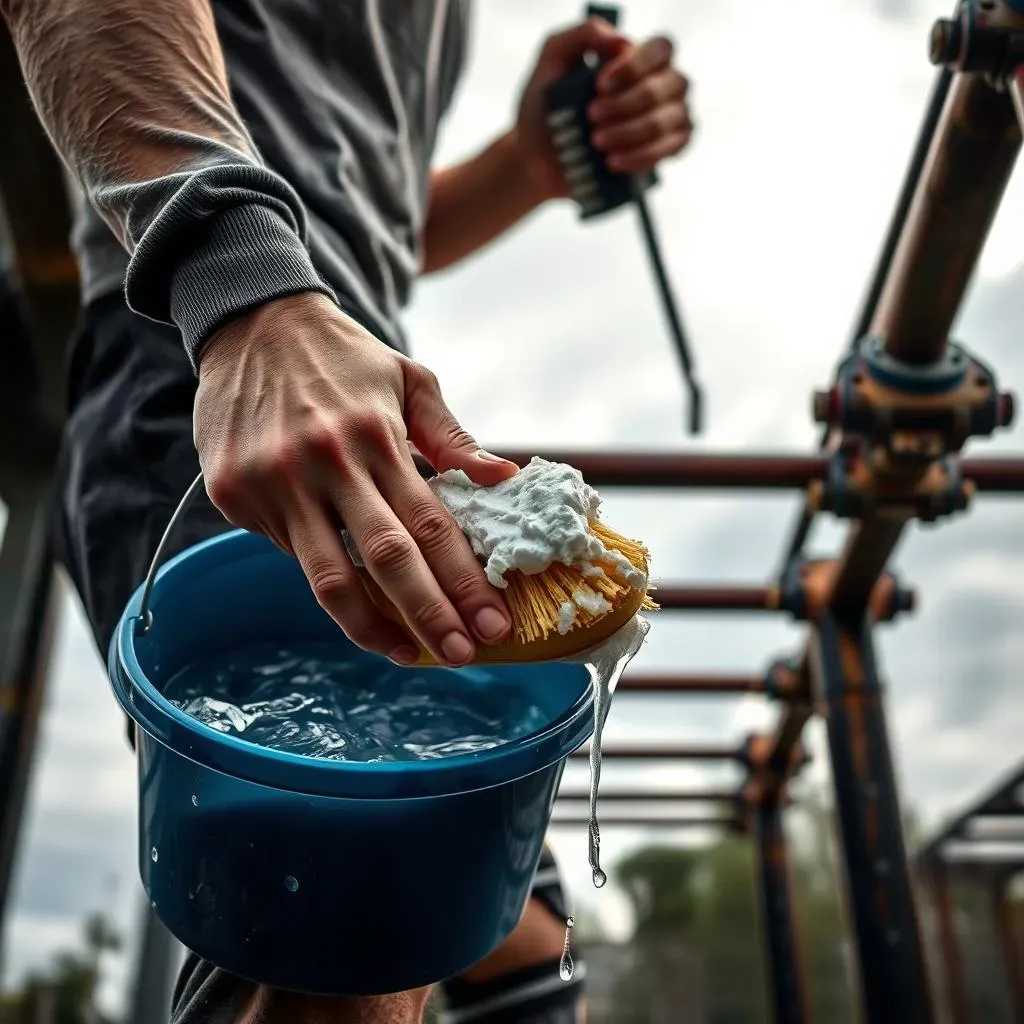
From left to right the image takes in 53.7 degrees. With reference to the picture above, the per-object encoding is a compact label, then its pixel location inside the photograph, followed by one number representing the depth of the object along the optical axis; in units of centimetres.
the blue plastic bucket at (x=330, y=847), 48
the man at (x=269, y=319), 47
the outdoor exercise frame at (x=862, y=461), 106
